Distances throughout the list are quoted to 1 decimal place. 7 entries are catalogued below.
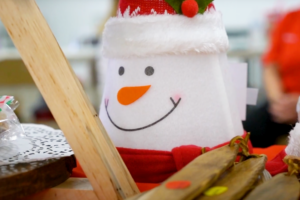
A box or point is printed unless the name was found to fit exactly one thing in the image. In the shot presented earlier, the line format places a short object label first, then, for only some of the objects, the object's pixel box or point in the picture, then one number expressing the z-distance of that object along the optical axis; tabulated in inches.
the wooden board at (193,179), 12.8
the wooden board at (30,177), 16.0
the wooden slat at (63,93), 17.0
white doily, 18.5
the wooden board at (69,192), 18.7
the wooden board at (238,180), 13.9
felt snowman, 22.5
